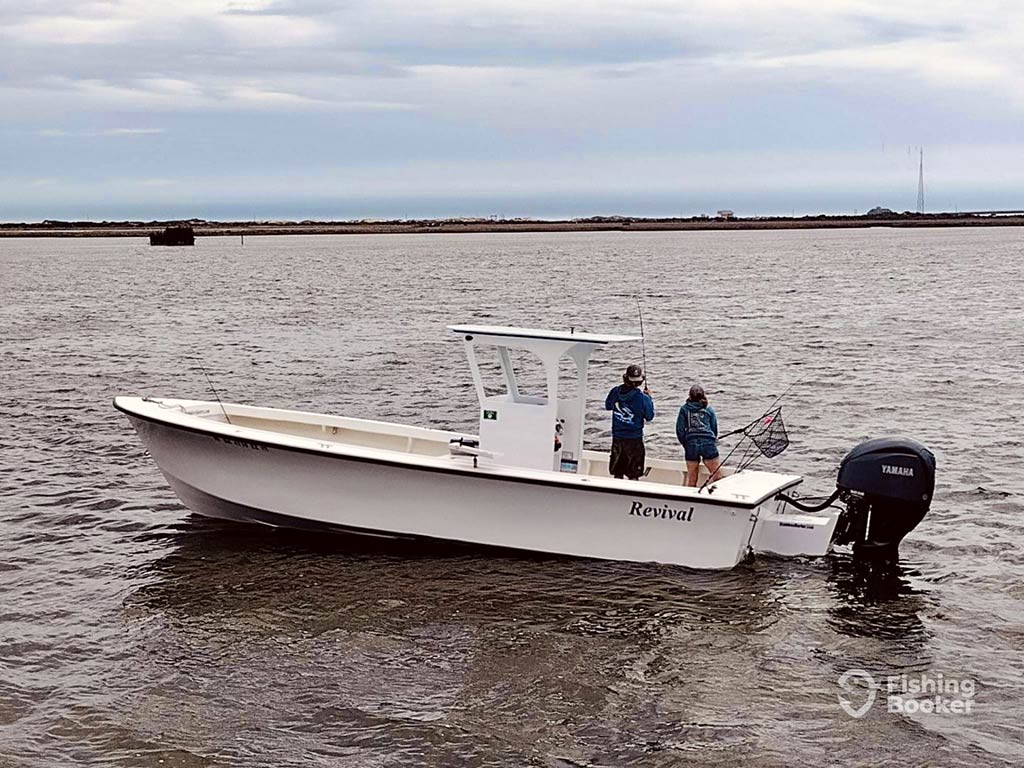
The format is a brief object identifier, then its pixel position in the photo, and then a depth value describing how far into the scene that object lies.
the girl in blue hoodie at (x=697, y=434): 13.39
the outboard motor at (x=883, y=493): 12.53
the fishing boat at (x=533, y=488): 12.69
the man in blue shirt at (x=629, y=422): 13.32
